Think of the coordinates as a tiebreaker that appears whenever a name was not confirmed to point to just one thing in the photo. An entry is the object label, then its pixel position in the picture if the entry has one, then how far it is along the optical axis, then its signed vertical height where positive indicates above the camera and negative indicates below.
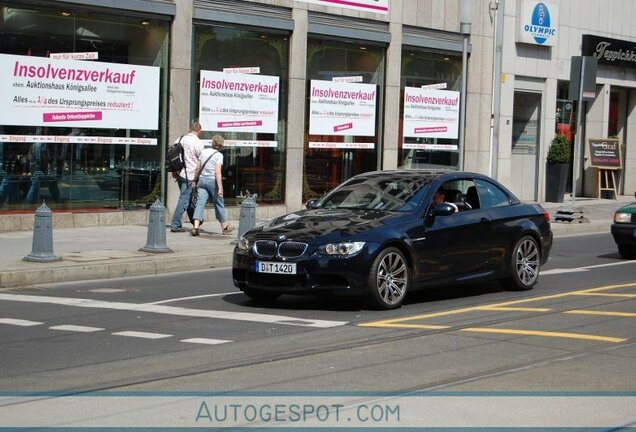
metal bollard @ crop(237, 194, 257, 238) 17.58 -1.04
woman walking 18.72 -0.58
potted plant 30.50 -0.15
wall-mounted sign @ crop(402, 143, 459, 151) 26.93 +0.30
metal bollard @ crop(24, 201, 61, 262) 14.71 -1.25
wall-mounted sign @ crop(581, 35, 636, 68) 32.28 +3.50
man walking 19.27 -0.38
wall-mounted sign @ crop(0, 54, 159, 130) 18.78 +0.98
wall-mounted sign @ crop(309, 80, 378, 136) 24.31 +1.09
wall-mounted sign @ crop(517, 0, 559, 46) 29.77 +3.91
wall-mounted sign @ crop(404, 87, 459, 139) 26.78 +1.15
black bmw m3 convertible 11.26 -0.94
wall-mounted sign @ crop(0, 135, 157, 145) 18.86 +0.14
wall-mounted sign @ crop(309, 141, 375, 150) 24.47 +0.23
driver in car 12.52 -0.46
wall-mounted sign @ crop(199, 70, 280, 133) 22.09 +1.06
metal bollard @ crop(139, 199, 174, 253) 16.30 -1.23
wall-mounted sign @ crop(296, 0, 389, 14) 24.36 +3.51
